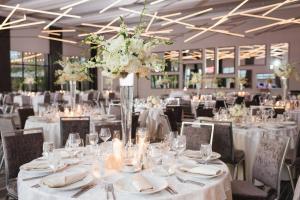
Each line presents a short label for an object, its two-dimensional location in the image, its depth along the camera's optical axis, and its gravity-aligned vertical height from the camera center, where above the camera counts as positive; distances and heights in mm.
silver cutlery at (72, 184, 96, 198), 2030 -639
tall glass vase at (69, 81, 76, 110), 6480 -93
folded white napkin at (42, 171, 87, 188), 2117 -605
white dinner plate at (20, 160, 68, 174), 2393 -603
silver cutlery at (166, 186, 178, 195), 2072 -639
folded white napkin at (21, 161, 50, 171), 2494 -604
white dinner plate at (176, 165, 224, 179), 2338 -614
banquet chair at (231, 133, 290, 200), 2987 -787
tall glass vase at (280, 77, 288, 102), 8602 +1
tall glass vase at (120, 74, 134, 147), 2842 -96
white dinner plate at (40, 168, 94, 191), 2083 -619
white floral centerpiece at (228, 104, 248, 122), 5457 -422
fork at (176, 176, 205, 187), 2233 -631
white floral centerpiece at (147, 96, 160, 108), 8227 -403
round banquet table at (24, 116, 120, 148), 5270 -708
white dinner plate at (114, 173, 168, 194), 2045 -622
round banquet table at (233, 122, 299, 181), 4730 -716
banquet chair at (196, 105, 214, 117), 6654 -511
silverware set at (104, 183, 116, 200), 1983 -604
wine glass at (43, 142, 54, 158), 2689 -494
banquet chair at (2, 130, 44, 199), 3197 -649
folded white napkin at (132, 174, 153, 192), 2057 -607
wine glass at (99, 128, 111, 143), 3094 -439
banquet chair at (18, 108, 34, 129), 6562 -559
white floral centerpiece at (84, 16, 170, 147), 2697 +210
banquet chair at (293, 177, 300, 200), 2182 -687
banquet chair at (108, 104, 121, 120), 7022 -509
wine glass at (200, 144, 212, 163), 2703 -521
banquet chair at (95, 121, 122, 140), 3883 -477
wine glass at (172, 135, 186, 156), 2751 -468
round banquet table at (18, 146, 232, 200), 2018 -647
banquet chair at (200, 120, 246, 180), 4406 -785
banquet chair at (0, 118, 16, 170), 5036 -583
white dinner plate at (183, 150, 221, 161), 2822 -600
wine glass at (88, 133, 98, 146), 2896 -453
